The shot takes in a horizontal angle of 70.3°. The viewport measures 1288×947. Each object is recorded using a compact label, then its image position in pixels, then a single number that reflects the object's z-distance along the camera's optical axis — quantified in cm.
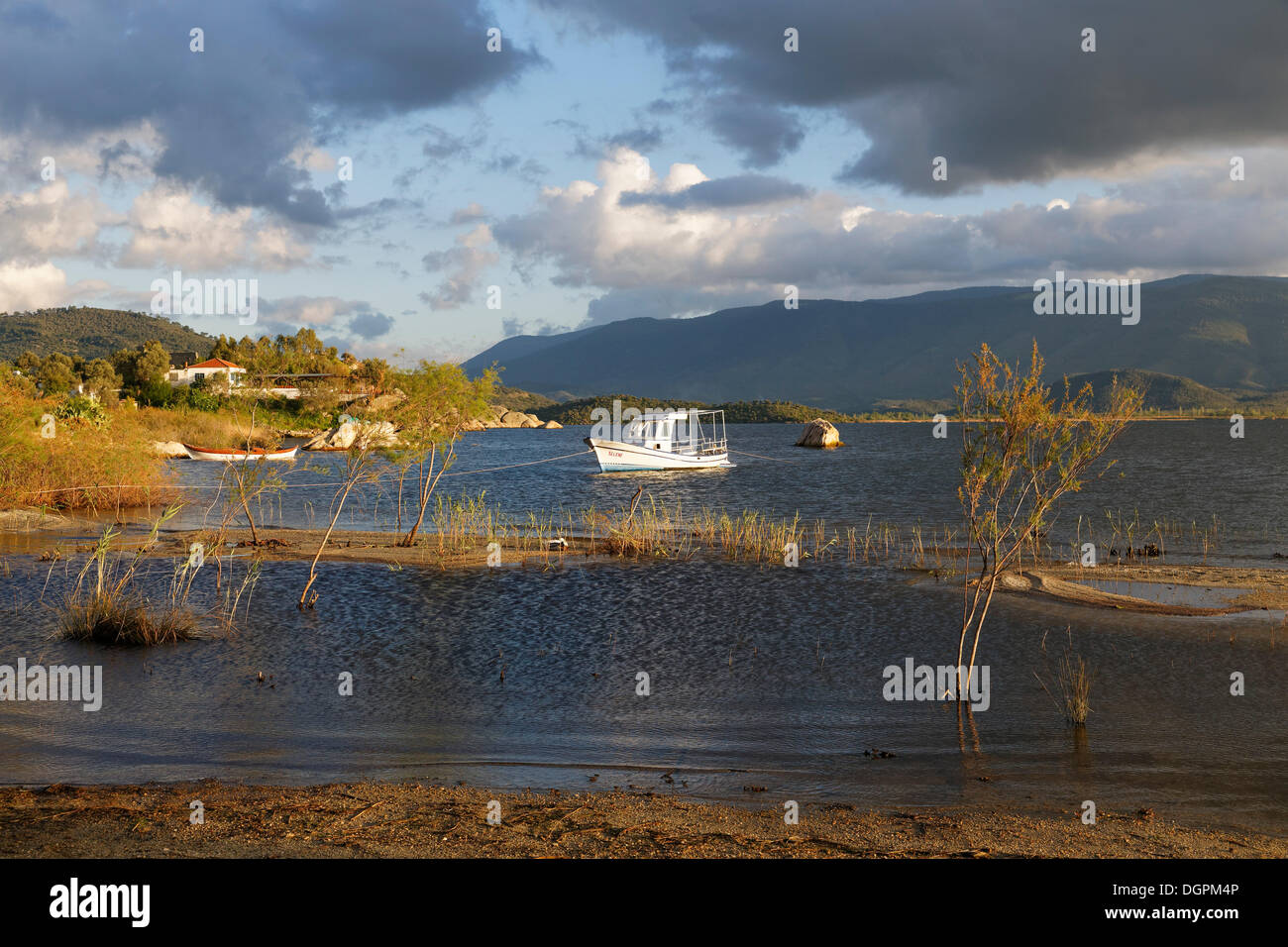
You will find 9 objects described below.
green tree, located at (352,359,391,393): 7170
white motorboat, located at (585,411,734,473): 5466
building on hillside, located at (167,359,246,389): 9344
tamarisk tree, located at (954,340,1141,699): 1082
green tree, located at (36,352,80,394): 7586
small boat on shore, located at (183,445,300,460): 5356
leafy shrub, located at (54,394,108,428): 3312
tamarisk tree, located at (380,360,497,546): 2314
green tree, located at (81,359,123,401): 7700
